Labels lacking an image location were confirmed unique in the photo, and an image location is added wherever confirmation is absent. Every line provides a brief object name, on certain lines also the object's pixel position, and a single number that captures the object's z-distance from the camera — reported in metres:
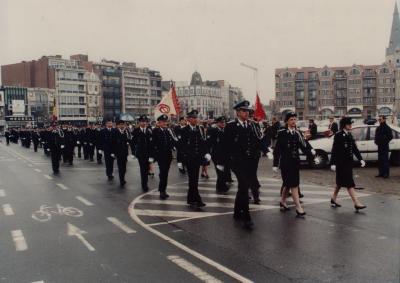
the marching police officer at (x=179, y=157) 11.12
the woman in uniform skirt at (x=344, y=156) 9.80
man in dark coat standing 14.80
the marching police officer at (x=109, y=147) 15.66
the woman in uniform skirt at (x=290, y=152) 9.26
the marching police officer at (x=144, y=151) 12.84
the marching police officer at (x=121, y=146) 14.51
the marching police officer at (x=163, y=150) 11.70
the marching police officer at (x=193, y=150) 10.41
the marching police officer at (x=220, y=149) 8.88
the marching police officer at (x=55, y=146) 18.91
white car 17.53
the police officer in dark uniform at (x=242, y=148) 8.53
